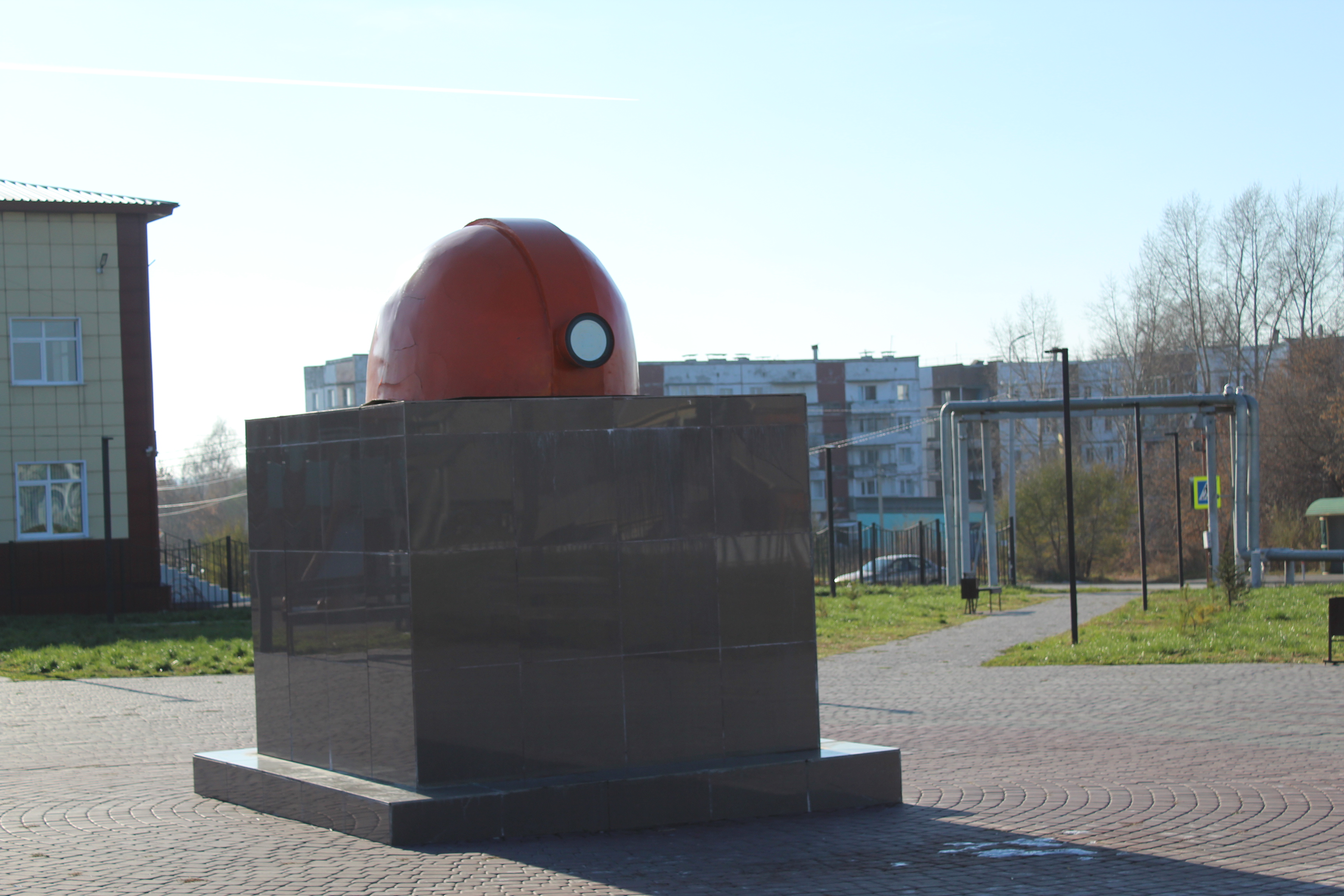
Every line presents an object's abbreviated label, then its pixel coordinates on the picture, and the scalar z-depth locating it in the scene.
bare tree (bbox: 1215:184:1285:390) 54.72
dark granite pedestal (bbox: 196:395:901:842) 7.57
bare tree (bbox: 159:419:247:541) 84.62
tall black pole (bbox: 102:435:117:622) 24.00
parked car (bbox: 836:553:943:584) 41.66
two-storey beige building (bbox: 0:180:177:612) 29.92
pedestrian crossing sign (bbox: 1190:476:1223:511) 29.14
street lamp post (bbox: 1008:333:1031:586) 35.09
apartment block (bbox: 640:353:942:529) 92.75
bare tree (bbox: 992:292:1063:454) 63.25
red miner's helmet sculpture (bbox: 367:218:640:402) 8.30
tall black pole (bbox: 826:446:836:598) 30.72
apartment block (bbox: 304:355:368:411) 91.86
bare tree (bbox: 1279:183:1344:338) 53.94
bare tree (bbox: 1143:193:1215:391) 56.56
